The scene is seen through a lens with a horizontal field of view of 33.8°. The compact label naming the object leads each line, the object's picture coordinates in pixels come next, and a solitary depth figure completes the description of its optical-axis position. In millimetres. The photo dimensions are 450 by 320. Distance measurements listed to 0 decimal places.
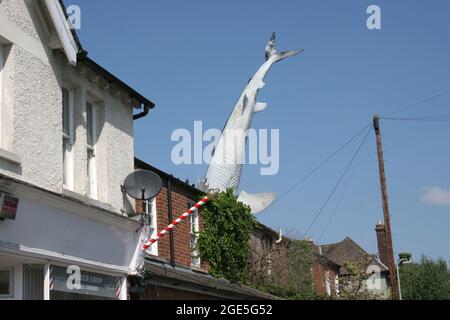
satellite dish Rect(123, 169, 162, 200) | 13586
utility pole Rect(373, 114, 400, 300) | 24812
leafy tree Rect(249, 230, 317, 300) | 25203
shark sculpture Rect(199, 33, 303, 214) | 26297
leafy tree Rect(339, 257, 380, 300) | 33094
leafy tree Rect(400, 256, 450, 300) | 52091
